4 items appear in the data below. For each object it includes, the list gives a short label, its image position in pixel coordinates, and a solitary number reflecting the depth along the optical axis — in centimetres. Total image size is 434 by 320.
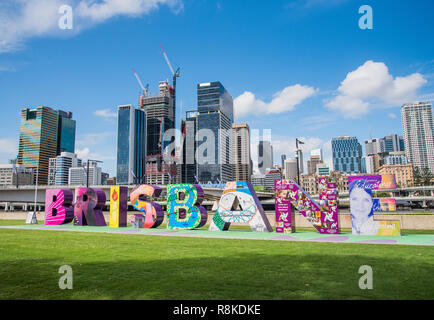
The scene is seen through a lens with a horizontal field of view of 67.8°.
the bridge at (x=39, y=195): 8519
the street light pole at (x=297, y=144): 2835
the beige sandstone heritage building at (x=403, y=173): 19548
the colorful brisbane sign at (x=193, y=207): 2367
